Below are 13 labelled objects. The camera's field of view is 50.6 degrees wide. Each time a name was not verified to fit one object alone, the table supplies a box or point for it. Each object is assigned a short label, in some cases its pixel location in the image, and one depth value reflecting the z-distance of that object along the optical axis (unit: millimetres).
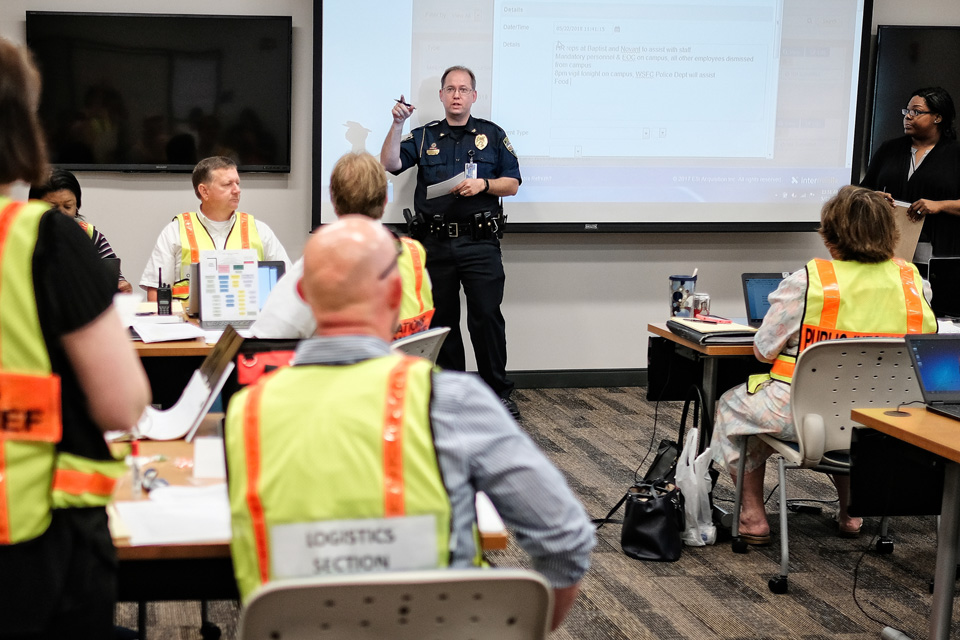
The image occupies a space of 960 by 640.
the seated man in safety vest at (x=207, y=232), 4629
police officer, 5492
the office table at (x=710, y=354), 3709
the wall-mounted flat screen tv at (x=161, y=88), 5406
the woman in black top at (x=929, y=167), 5496
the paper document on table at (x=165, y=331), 3504
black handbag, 3590
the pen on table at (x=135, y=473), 1966
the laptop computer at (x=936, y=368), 2686
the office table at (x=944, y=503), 2498
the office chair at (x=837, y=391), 3195
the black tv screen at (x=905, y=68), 6078
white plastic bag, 3723
